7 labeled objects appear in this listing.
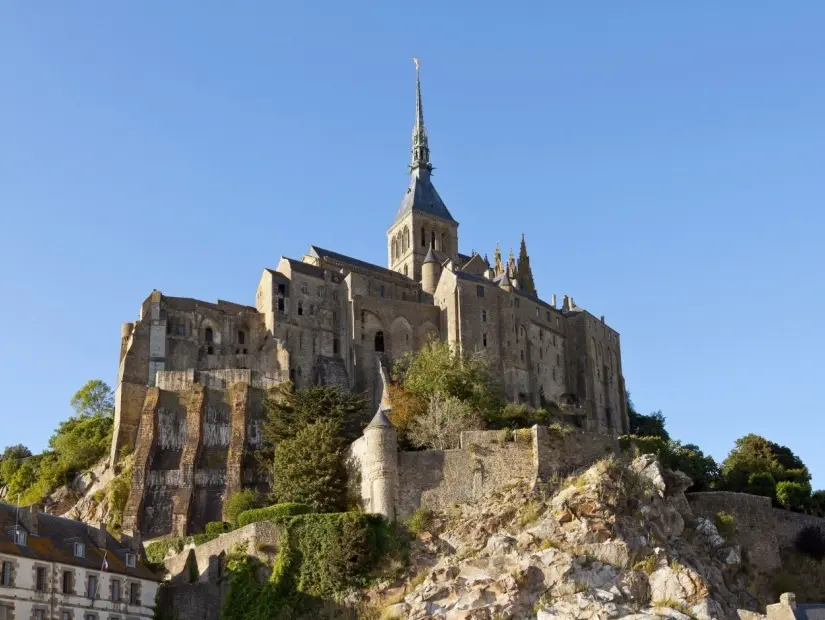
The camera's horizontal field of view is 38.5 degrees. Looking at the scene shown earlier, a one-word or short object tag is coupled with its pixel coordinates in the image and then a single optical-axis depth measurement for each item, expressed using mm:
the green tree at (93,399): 81812
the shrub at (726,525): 54125
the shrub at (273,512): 50781
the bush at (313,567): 47656
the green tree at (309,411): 58969
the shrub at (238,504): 56062
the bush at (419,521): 49500
